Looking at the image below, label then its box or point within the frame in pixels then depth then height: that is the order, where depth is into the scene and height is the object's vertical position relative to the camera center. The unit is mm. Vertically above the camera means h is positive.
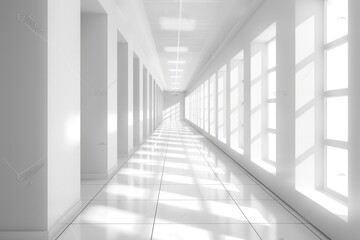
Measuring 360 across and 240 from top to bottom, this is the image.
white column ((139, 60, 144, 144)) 8992 +387
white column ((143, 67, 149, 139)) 10922 +558
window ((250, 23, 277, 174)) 5355 +279
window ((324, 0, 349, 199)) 3014 +176
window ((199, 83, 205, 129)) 14978 +329
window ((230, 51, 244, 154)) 7168 +316
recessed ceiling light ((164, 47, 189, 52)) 9500 +2070
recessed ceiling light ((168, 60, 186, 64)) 12258 +2123
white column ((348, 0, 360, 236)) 2303 -20
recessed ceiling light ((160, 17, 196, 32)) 6494 +2007
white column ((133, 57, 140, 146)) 8703 +739
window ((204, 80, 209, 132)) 13211 +202
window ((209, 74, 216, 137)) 10820 +296
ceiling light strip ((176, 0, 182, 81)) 5805 +2030
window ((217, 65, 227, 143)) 9345 +379
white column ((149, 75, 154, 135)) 13205 +489
